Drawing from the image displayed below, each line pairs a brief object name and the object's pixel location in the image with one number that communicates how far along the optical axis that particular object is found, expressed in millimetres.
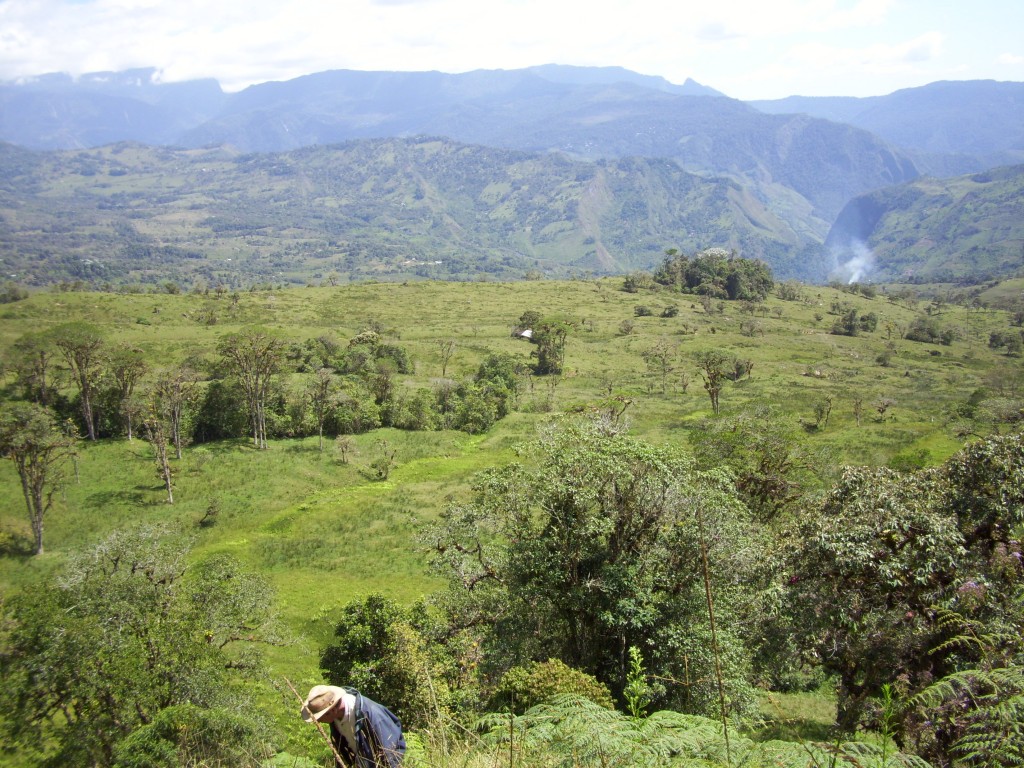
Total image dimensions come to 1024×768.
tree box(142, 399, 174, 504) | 37125
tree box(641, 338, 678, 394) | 75575
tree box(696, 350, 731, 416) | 49344
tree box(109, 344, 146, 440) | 44188
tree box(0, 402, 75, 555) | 30797
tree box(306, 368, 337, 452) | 49594
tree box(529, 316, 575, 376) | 77688
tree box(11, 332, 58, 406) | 44594
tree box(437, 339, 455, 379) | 71688
